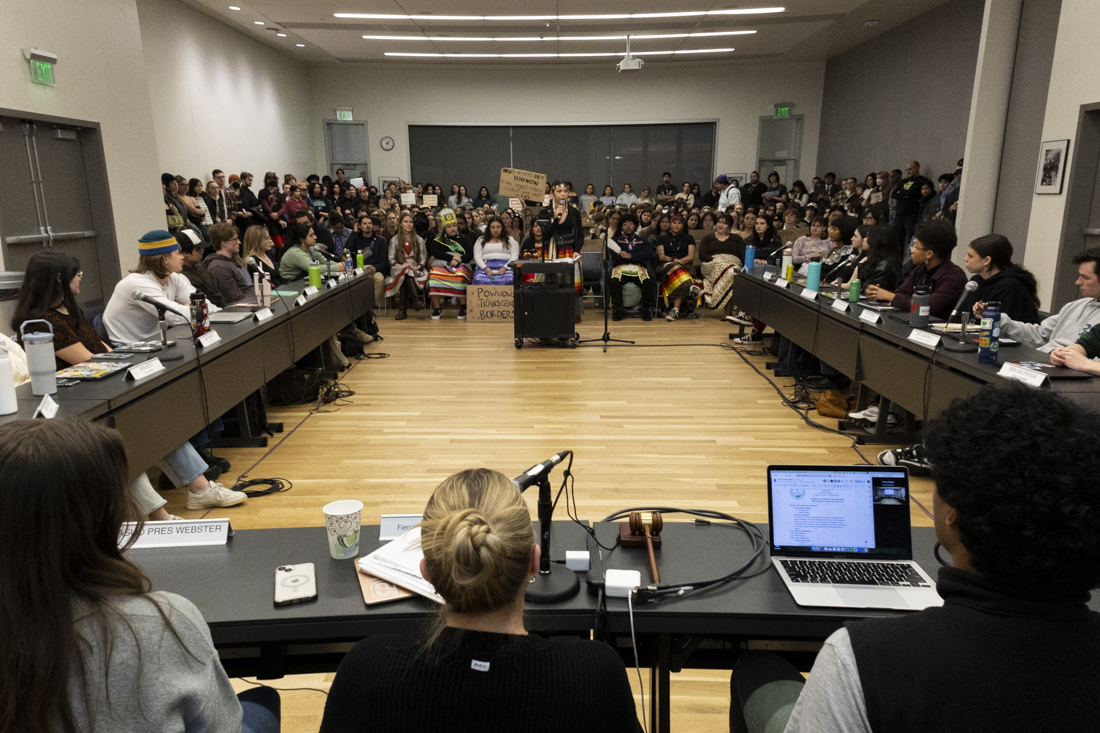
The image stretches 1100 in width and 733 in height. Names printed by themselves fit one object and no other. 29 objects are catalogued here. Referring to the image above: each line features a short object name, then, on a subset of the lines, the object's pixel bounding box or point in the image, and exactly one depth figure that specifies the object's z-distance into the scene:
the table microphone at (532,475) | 1.38
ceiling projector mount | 9.60
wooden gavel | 1.69
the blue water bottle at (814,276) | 5.21
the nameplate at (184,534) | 1.72
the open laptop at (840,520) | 1.62
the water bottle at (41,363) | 2.55
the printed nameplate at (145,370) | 2.86
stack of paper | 1.51
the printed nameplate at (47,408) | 2.32
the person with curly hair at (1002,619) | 0.82
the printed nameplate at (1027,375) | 2.68
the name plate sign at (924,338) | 3.41
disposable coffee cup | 1.60
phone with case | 1.47
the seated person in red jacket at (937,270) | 4.13
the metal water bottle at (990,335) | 3.05
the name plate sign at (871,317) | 4.07
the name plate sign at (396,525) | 1.74
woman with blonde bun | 0.98
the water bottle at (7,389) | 2.34
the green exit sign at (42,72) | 5.62
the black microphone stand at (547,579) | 1.46
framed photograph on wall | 5.70
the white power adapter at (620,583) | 1.47
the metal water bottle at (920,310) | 3.79
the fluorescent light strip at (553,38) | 11.28
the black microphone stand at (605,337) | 6.68
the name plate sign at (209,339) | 3.53
